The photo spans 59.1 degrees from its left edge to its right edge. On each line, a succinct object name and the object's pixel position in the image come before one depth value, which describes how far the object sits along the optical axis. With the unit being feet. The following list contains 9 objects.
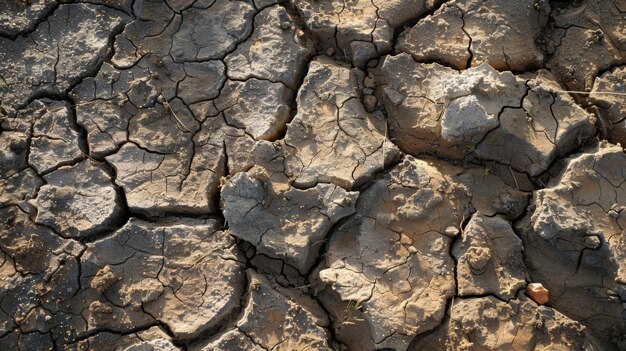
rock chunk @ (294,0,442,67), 10.94
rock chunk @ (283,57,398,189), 9.99
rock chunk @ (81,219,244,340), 9.26
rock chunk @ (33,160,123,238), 9.77
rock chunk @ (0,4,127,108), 10.85
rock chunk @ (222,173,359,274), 9.58
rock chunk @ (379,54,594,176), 9.92
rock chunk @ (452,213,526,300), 9.23
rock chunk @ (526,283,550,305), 9.13
